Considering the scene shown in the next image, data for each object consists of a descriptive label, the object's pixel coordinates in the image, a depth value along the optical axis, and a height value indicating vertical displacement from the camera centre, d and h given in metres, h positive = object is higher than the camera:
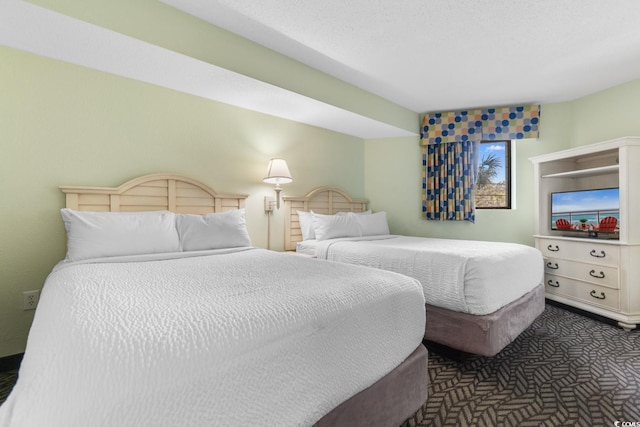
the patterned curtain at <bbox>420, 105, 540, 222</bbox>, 3.77 +0.84
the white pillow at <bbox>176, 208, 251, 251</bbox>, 2.29 -0.15
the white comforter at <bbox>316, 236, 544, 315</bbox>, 1.96 -0.43
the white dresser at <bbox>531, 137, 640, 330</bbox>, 2.66 -0.35
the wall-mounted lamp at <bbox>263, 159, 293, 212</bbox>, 3.13 +0.39
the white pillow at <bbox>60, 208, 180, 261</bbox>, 1.89 -0.14
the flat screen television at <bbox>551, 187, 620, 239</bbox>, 2.87 -0.05
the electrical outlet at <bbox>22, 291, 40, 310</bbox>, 2.00 -0.57
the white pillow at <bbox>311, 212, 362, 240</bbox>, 3.25 -0.18
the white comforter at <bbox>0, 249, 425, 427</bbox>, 0.64 -0.36
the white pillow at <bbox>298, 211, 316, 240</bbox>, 3.45 -0.16
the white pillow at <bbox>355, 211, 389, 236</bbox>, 3.61 -0.17
